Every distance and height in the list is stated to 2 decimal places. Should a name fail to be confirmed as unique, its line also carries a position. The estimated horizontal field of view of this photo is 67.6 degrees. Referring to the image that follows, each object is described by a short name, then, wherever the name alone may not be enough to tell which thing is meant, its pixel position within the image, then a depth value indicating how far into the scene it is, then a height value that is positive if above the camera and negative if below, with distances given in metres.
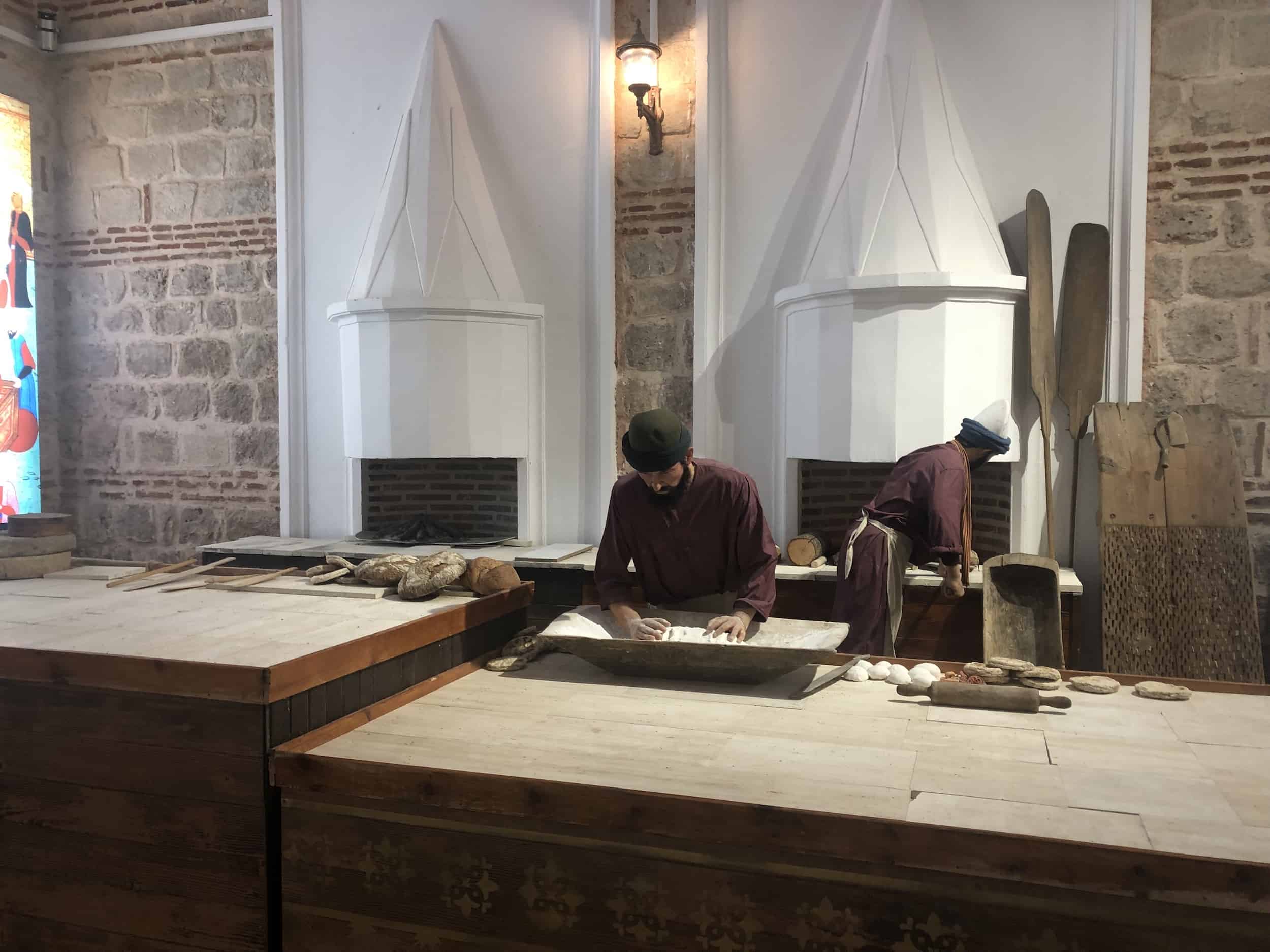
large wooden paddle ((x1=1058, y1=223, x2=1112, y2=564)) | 4.96 +0.53
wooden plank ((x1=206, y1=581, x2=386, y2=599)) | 3.55 -0.63
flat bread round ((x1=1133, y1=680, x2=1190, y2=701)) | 2.76 -0.79
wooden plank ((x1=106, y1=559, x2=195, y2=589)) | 3.95 -0.63
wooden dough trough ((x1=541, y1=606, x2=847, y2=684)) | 2.81 -0.71
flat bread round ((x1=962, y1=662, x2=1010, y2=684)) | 2.88 -0.77
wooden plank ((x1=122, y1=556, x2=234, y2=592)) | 3.74 -0.63
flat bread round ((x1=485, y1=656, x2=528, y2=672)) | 3.17 -0.81
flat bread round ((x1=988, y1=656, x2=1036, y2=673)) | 2.90 -0.75
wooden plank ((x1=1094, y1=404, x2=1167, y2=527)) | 4.69 -0.25
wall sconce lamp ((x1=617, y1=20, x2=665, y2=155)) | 5.37 +2.03
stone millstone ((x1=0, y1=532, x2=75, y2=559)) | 3.92 -0.51
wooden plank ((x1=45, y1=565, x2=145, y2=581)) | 3.91 -0.63
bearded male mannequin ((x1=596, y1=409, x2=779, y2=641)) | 3.38 -0.43
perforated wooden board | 4.45 -0.64
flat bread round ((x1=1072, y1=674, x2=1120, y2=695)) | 2.82 -0.79
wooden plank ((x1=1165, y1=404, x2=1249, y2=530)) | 4.61 -0.29
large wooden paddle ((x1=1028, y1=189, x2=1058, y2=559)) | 4.95 +0.60
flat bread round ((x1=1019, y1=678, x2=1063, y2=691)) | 2.86 -0.79
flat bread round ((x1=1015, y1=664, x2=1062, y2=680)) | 2.88 -0.77
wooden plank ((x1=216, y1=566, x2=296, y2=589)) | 3.72 -0.63
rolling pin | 2.66 -0.78
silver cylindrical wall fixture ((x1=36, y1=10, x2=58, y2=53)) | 6.64 +2.77
